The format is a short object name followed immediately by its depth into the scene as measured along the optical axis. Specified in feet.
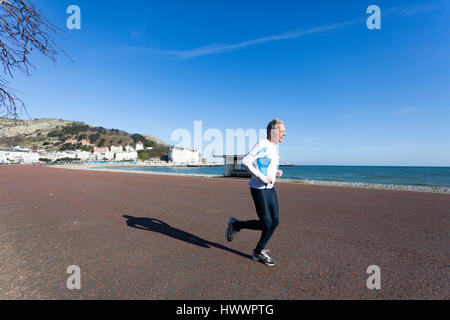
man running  8.84
